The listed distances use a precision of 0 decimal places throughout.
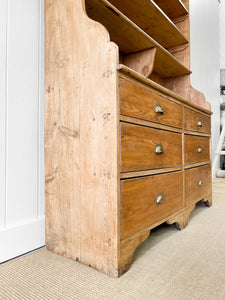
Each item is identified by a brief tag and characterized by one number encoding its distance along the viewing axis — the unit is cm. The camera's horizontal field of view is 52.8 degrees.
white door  88
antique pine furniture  76
